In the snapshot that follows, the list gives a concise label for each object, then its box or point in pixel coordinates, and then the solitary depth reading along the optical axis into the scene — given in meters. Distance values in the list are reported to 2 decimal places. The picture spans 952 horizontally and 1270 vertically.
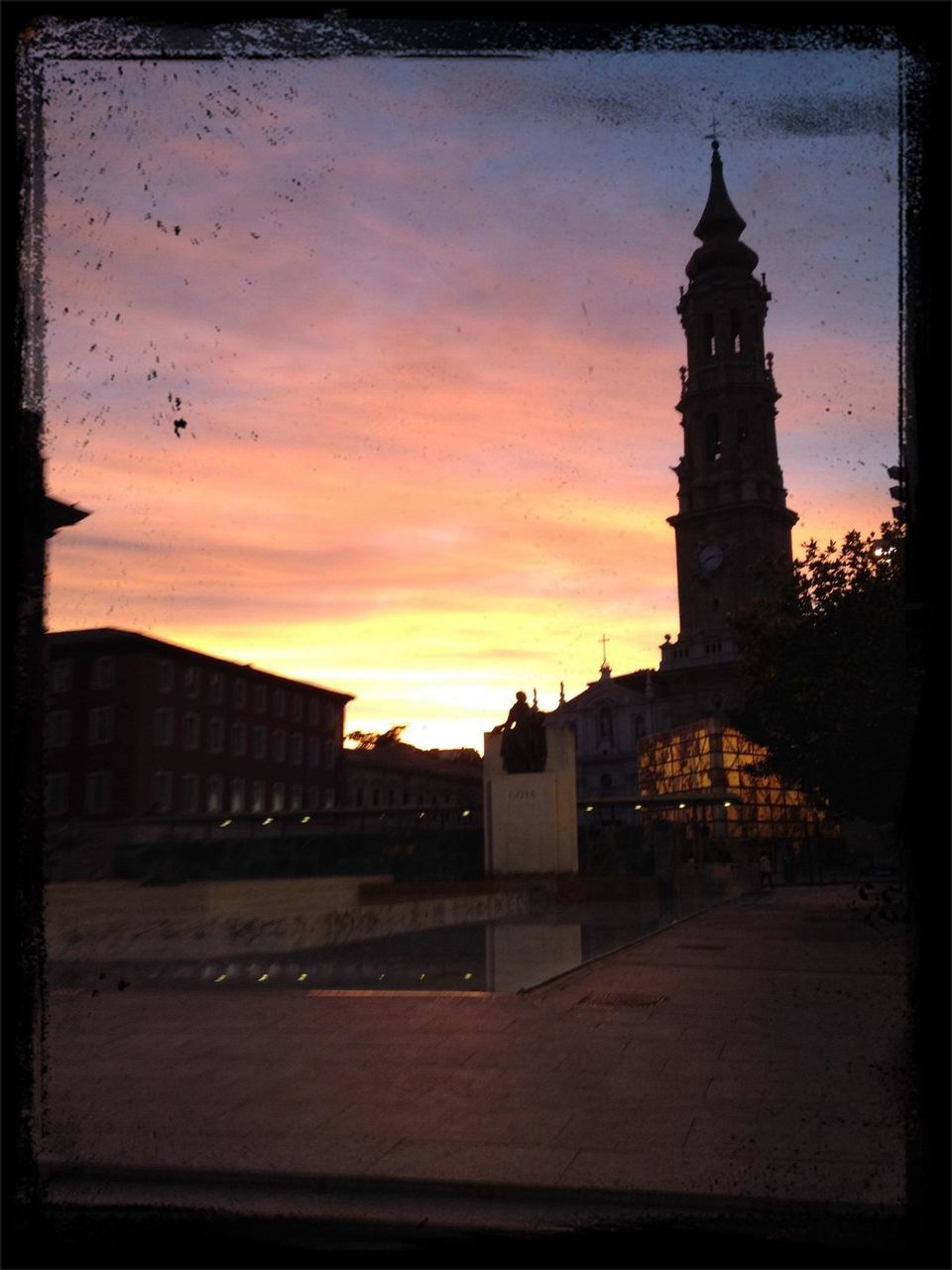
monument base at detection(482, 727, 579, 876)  24.77
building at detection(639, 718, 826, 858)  55.66
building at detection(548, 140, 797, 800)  85.50
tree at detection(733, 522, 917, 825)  17.89
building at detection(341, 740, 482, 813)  53.22
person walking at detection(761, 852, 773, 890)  34.69
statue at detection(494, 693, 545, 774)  24.98
